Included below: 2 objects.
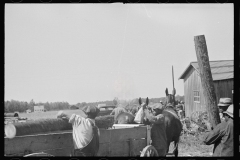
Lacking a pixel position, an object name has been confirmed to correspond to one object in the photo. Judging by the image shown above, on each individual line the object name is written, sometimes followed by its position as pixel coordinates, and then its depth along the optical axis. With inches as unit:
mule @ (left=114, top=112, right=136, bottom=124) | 302.1
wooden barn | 447.3
